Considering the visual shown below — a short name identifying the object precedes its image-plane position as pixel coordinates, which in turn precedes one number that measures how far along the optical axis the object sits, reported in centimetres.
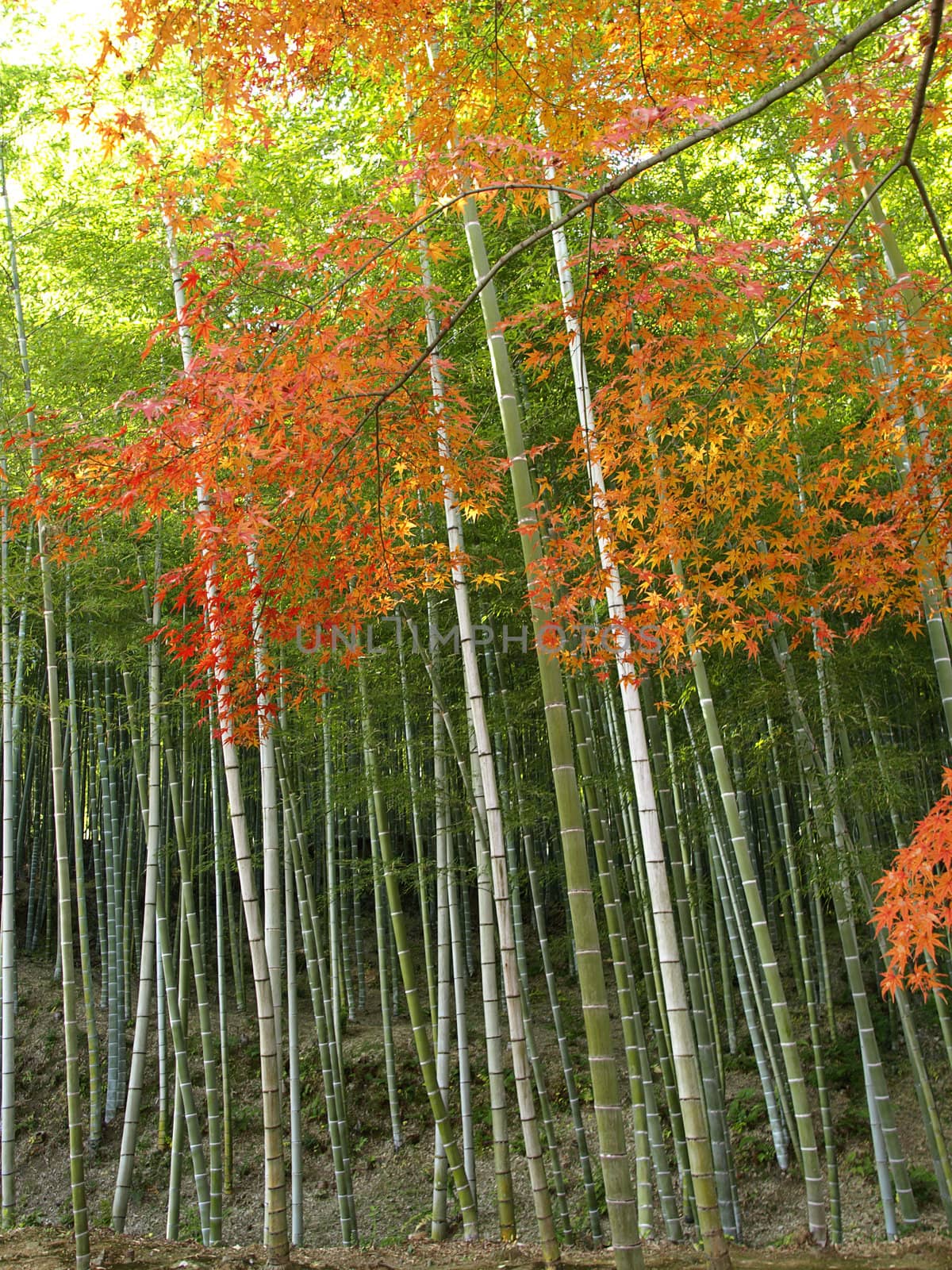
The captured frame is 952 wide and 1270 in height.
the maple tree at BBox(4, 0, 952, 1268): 295
